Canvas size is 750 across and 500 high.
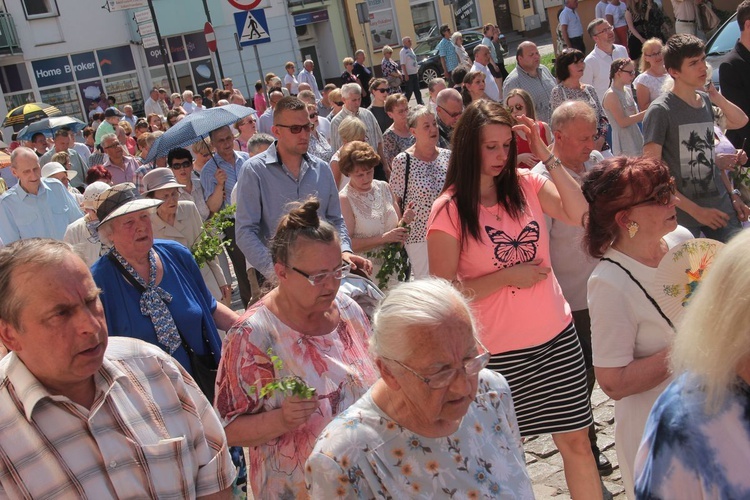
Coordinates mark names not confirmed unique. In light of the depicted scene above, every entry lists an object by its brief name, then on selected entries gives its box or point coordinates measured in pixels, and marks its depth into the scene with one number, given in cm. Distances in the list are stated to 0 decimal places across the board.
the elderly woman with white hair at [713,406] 211
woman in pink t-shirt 453
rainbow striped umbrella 2499
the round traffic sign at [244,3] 1165
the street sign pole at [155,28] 2283
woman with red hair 352
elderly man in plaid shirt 277
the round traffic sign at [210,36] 1845
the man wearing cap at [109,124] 1882
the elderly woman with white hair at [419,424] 271
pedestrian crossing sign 1205
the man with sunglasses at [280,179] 604
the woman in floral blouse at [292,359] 349
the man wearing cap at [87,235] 629
